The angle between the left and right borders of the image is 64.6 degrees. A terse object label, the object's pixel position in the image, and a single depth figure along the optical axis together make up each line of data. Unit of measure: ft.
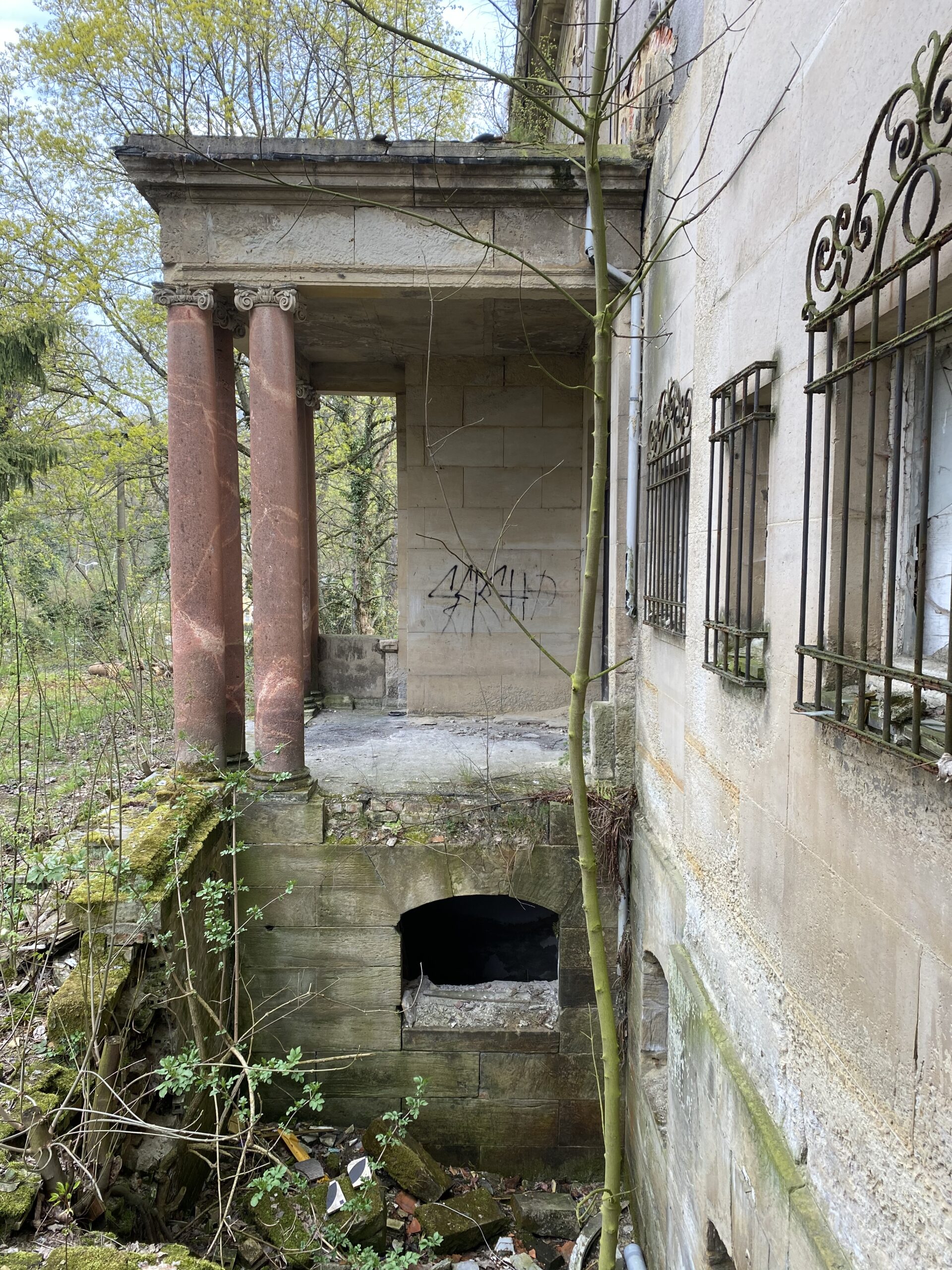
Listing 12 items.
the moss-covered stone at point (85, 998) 11.92
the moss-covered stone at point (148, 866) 14.01
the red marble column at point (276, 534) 17.78
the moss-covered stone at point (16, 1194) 9.27
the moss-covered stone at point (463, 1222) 15.70
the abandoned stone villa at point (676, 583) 6.27
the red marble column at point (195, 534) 17.78
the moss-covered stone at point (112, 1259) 8.20
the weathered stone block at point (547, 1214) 17.13
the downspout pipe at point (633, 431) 17.08
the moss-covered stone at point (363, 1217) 14.76
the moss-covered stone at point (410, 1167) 16.83
